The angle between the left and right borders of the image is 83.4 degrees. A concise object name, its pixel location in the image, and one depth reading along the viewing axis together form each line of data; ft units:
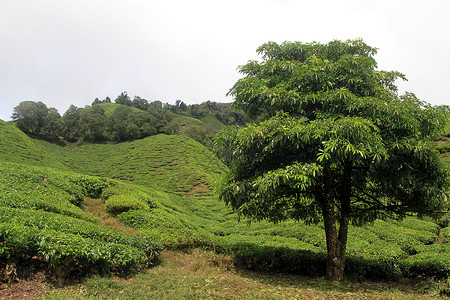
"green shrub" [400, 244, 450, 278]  29.63
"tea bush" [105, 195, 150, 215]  44.88
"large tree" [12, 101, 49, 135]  207.72
